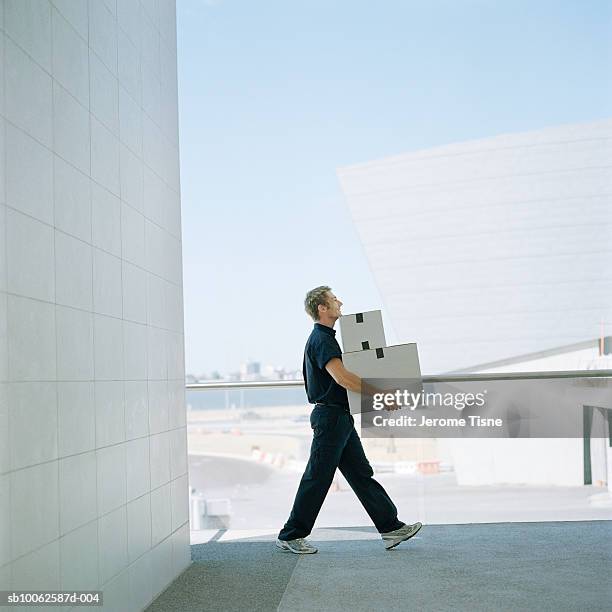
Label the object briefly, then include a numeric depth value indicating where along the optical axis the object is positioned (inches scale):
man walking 169.9
